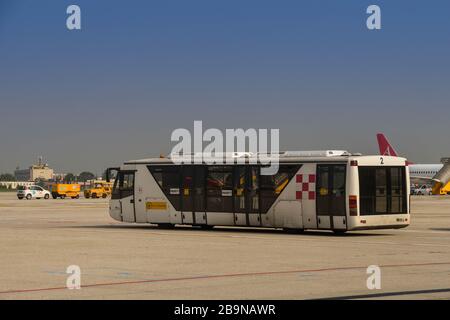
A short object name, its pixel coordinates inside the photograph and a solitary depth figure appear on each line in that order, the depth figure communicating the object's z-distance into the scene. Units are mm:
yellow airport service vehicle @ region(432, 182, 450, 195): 114719
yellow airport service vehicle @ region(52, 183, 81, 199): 102938
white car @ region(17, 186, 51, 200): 99125
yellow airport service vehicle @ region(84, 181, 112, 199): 105625
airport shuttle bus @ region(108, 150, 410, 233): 31016
